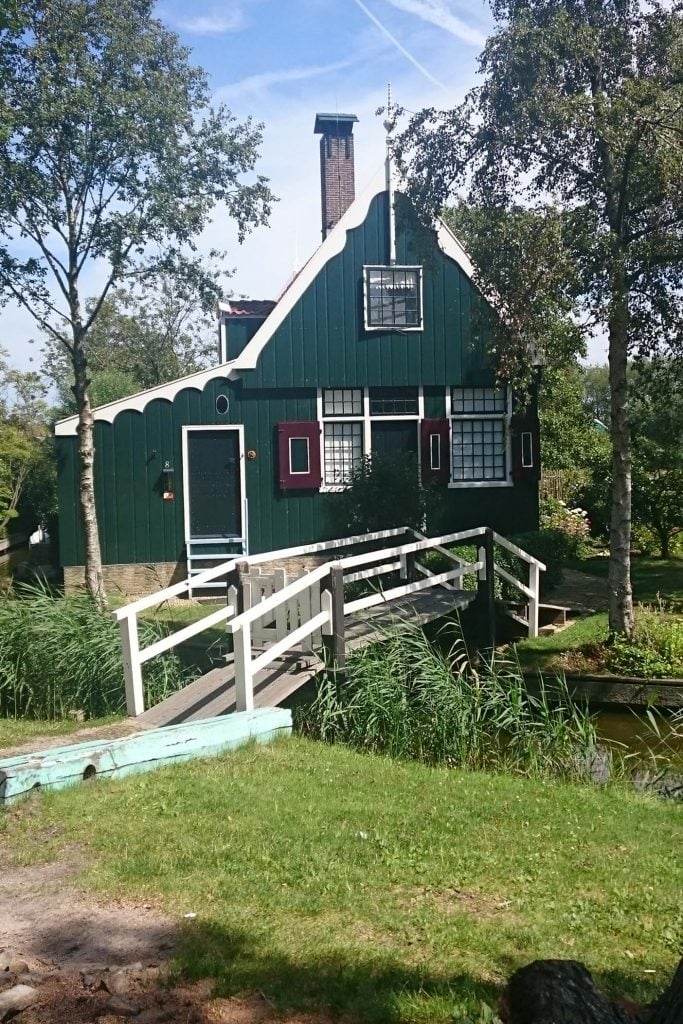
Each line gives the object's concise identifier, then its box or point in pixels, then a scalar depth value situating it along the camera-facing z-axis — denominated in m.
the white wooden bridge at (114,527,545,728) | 7.70
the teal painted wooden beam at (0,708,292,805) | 5.71
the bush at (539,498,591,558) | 19.55
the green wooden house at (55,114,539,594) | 16.25
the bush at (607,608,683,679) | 10.45
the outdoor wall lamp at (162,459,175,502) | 16.28
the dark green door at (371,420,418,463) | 17.09
